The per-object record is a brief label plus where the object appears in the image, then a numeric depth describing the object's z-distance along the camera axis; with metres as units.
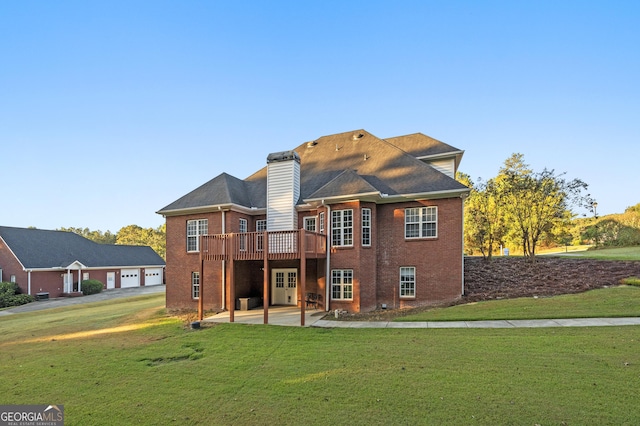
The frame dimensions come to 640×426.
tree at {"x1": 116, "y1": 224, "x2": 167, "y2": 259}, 66.73
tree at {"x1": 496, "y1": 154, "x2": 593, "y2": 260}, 18.98
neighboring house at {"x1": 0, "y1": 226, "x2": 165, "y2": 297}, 31.92
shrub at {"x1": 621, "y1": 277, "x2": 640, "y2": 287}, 14.24
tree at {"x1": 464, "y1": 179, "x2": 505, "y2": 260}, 23.42
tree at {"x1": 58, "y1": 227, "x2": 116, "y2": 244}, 80.25
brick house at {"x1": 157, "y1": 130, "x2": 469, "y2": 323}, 14.39
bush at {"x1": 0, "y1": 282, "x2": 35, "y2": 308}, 28.44
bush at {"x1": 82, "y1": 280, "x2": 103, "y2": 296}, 34.94
